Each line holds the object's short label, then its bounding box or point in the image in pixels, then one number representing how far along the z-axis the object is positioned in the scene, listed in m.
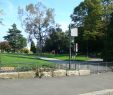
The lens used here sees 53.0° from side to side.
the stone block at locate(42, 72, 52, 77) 6.20
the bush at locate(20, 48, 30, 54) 37.69
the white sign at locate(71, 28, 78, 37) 6.96
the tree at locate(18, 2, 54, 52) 28.24
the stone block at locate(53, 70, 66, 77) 6.39
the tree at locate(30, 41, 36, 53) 35.94
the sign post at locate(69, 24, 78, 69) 6.94
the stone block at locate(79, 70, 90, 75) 6.99
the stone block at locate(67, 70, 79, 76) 6.69
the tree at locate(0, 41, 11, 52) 39.93
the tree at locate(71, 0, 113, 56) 26.22
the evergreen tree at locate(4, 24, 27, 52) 40.86
